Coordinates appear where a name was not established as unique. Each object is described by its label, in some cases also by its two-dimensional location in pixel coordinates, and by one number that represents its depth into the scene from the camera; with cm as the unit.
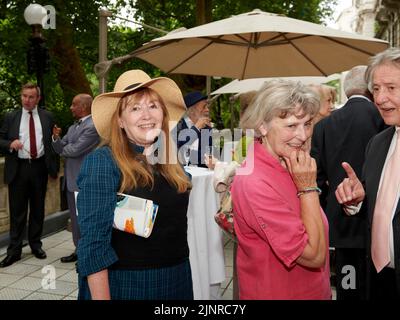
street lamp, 807
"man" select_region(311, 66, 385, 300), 413
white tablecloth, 400
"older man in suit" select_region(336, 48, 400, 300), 247
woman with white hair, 209
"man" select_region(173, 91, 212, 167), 512
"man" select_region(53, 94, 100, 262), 570
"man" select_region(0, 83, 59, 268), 607
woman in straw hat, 198
